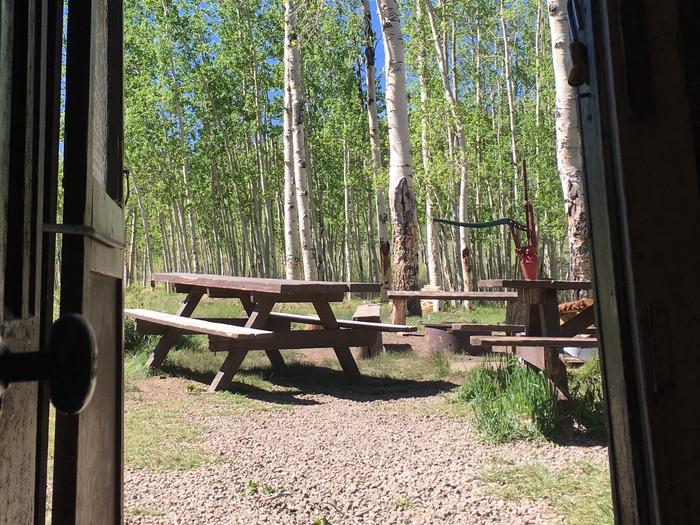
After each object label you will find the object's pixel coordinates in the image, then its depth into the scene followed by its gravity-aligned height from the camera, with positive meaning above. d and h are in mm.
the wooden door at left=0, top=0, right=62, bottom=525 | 954 +193
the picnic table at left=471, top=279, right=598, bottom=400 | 4629 -103
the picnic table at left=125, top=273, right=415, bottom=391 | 6305 +44
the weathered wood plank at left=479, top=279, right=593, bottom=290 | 4965 +255
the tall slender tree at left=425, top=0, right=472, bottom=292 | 17953 +4608
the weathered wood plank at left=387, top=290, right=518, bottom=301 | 7250 +313
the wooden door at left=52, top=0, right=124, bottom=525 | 1555 +253
